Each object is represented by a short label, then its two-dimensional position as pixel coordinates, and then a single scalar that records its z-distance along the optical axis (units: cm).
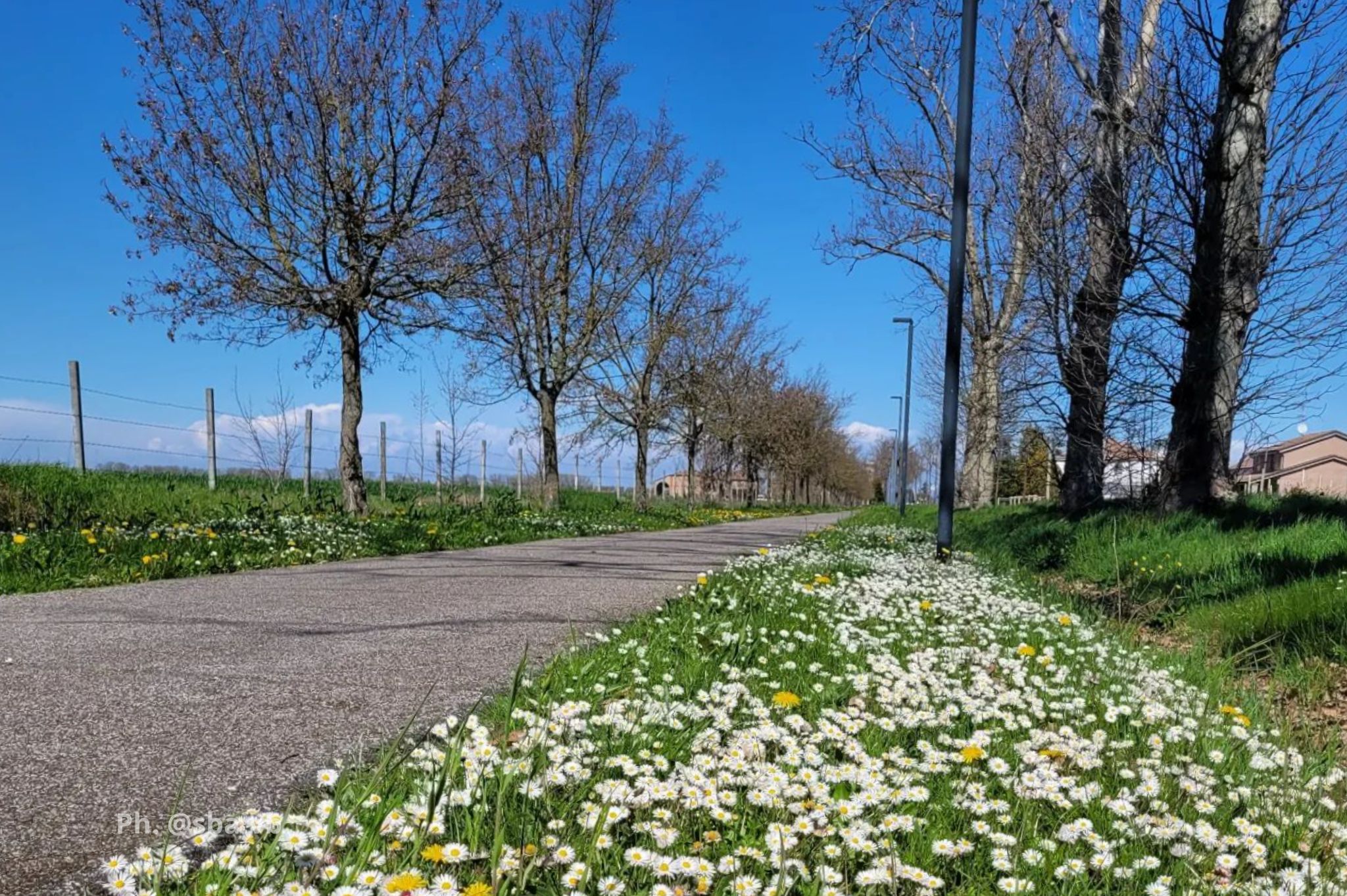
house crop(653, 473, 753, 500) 3619
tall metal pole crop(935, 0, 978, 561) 807
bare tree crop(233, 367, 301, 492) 1381
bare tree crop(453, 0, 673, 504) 1691
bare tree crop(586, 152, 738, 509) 2122
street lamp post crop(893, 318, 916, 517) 2278
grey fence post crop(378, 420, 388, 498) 1866
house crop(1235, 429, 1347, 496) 5072
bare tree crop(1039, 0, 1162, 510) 830
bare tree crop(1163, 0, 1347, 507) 770
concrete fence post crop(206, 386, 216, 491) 1442
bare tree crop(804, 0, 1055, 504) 1377
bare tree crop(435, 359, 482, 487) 1677
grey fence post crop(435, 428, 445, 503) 1692
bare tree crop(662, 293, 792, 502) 2503
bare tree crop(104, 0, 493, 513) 1090
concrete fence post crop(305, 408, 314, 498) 1586
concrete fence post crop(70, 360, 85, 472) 1152
